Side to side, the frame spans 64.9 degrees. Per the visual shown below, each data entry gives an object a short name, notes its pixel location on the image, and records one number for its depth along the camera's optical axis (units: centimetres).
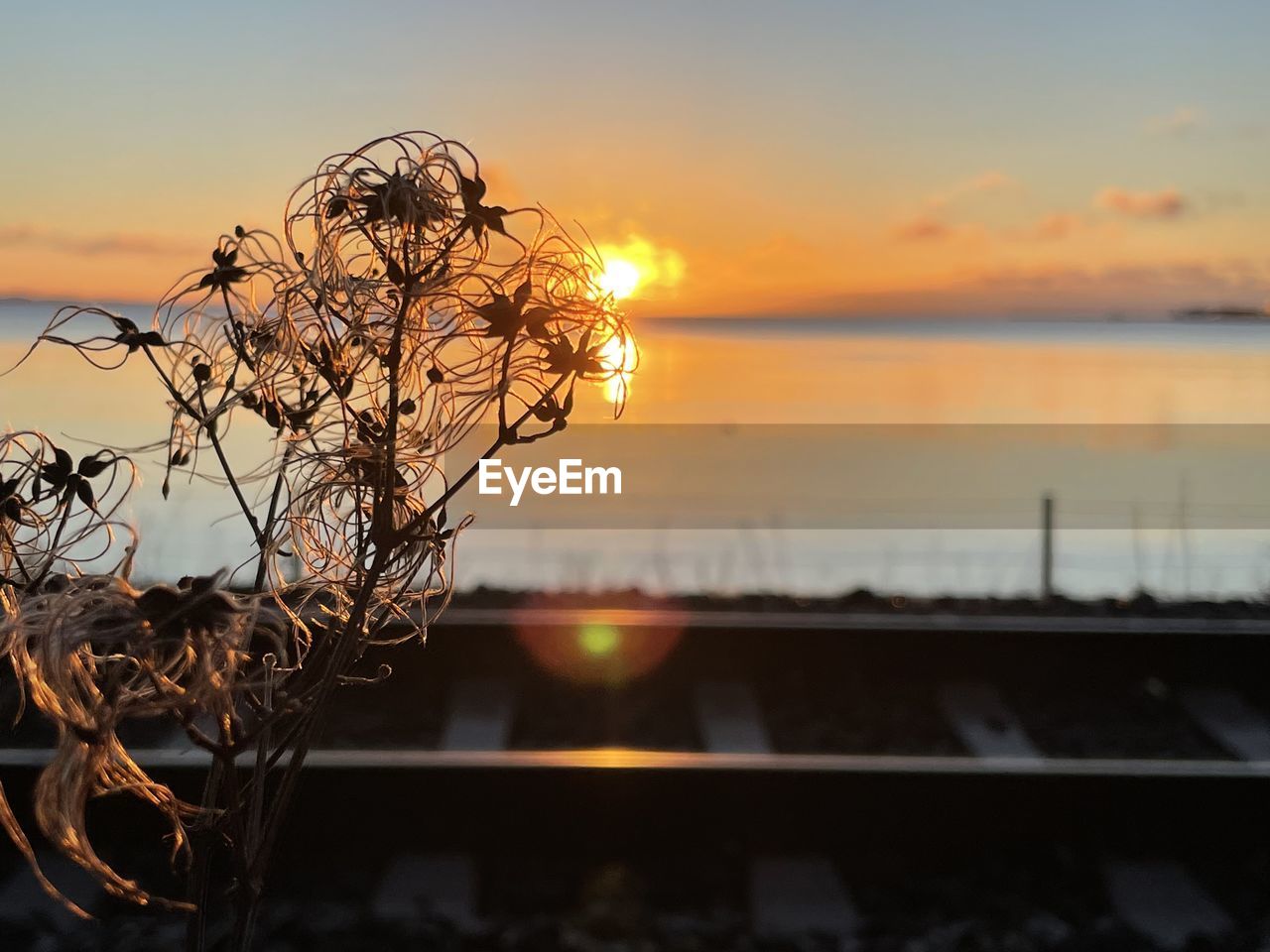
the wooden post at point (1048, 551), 438
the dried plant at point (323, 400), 83
